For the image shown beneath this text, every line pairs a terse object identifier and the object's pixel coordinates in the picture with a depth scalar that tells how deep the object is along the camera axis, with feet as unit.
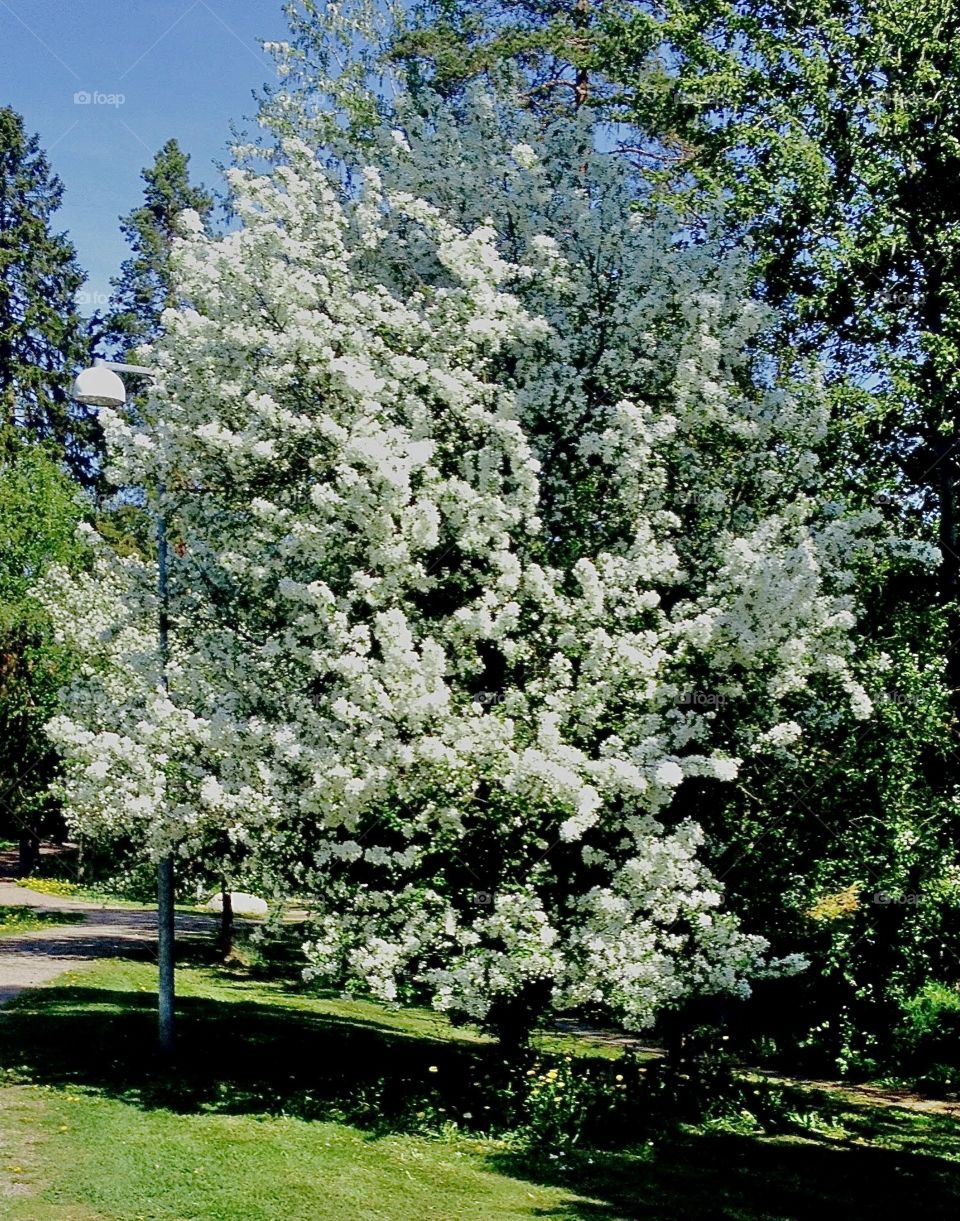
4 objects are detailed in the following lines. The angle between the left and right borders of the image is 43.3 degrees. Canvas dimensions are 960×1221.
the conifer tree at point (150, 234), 167.22
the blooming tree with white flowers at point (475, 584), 32.96
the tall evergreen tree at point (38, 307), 163.43
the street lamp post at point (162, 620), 37.06
